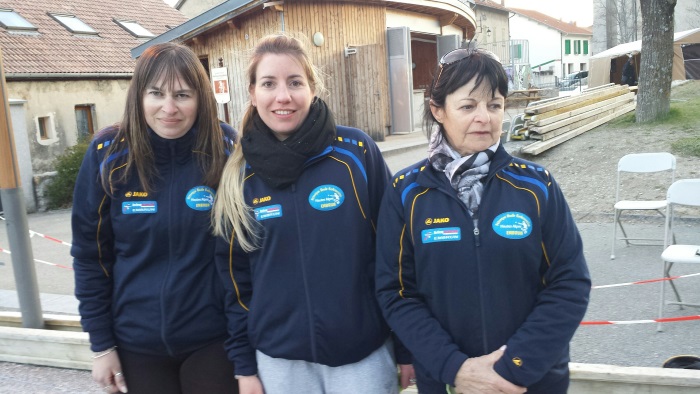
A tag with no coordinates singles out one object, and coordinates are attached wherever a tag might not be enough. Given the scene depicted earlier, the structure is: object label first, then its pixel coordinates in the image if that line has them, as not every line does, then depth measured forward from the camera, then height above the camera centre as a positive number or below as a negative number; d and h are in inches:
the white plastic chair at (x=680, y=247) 181.6 -51.9
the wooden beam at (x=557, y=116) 484.7 -24.4
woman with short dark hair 75.1 -20.7
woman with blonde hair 84.7 -18.5
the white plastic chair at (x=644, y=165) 265.1 -36.8
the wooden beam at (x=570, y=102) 502.0 -14.5
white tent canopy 1125.7 +39.6
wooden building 580.4 +59.4
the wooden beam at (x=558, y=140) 445.7 -41.4
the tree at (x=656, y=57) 478.3 +17.3
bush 537.6 -53.3
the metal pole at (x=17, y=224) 174.1 -28.1
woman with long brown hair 92.6 -18.3
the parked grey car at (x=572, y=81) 1704.8 +10.6
